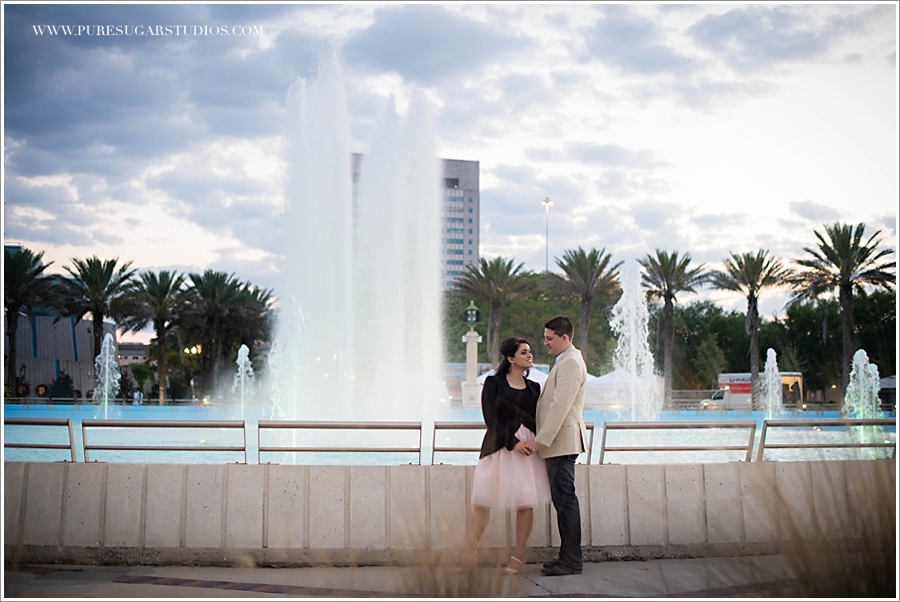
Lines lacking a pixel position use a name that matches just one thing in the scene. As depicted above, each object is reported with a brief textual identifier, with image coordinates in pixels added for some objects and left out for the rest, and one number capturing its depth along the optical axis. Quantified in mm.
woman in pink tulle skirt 6102
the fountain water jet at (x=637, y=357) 36688
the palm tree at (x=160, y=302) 47125
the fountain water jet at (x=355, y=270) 24484
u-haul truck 45469
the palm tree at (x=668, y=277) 44781
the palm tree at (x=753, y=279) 43938
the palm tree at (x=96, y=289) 44844
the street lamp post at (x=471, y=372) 38312
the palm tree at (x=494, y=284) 46438
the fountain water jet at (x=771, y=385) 45062
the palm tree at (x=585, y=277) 45688
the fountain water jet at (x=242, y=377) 50075
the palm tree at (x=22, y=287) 41469
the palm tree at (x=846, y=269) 38781
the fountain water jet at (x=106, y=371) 44875
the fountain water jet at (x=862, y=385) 35719
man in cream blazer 6066
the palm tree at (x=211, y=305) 49594
